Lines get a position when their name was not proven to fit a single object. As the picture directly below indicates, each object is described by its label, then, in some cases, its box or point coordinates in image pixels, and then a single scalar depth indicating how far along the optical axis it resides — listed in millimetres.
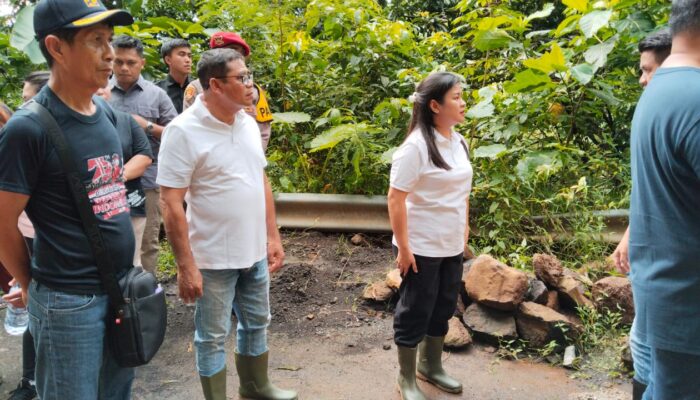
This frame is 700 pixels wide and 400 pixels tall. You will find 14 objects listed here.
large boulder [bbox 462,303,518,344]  3789
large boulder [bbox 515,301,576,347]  3666
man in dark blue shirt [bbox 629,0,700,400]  1681
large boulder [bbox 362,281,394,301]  4277
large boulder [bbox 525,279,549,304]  3898
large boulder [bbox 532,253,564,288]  3951
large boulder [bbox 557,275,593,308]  3871
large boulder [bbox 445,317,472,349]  3758
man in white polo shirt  2623
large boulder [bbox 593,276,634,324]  3699
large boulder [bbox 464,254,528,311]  3740
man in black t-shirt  1881
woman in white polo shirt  2980
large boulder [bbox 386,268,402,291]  4176
